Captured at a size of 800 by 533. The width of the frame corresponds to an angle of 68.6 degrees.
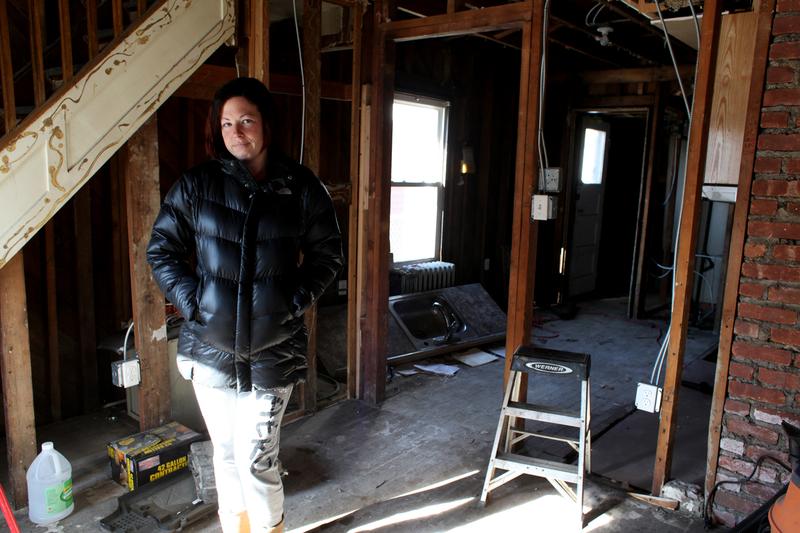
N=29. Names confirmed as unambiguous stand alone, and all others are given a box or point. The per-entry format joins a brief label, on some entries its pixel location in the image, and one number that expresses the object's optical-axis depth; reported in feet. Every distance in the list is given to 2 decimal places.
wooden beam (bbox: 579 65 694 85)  18.22
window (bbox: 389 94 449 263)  16.65
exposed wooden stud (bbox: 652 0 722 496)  7.57
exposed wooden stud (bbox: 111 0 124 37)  7.93
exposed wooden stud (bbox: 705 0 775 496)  7.26
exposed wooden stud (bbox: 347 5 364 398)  10.96
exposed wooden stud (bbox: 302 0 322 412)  10.43
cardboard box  8.30
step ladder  8.21
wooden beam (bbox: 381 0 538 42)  9.18
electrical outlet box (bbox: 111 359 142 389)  9.01
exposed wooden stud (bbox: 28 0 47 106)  7.53
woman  6.12
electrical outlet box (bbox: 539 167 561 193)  9.27
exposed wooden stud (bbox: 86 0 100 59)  7.80
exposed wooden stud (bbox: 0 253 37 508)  7.72
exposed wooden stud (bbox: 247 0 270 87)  9.34
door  21.52
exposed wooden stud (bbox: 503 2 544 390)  8.97
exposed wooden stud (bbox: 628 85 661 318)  18.95
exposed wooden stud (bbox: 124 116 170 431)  8.73
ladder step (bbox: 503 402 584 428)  8.38
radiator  16.51
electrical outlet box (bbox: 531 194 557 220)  9.00
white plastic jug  7.66
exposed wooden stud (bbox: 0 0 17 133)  7.38
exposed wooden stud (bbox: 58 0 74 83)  7.57
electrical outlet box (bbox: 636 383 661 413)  8.49
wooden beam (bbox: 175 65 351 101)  9.22
